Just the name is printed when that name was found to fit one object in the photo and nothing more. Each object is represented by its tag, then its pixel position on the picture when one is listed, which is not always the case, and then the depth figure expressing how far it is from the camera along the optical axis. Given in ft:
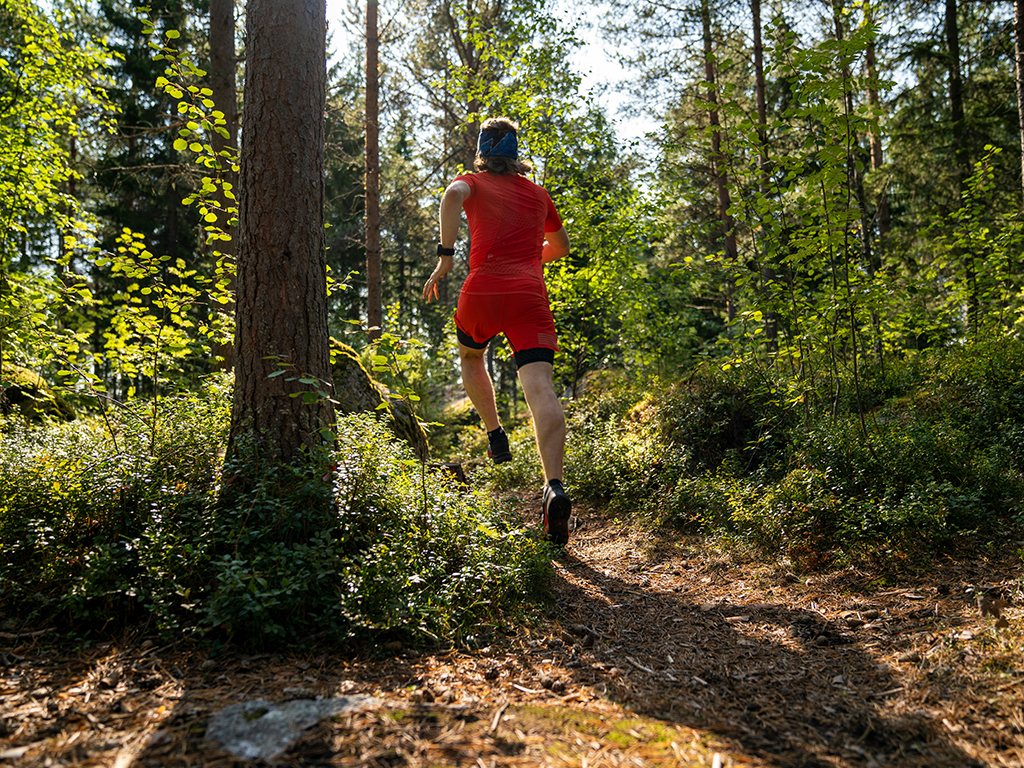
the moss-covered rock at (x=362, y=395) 17.52
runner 11.71
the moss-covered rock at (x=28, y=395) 19.75
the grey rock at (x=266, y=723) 4.66
